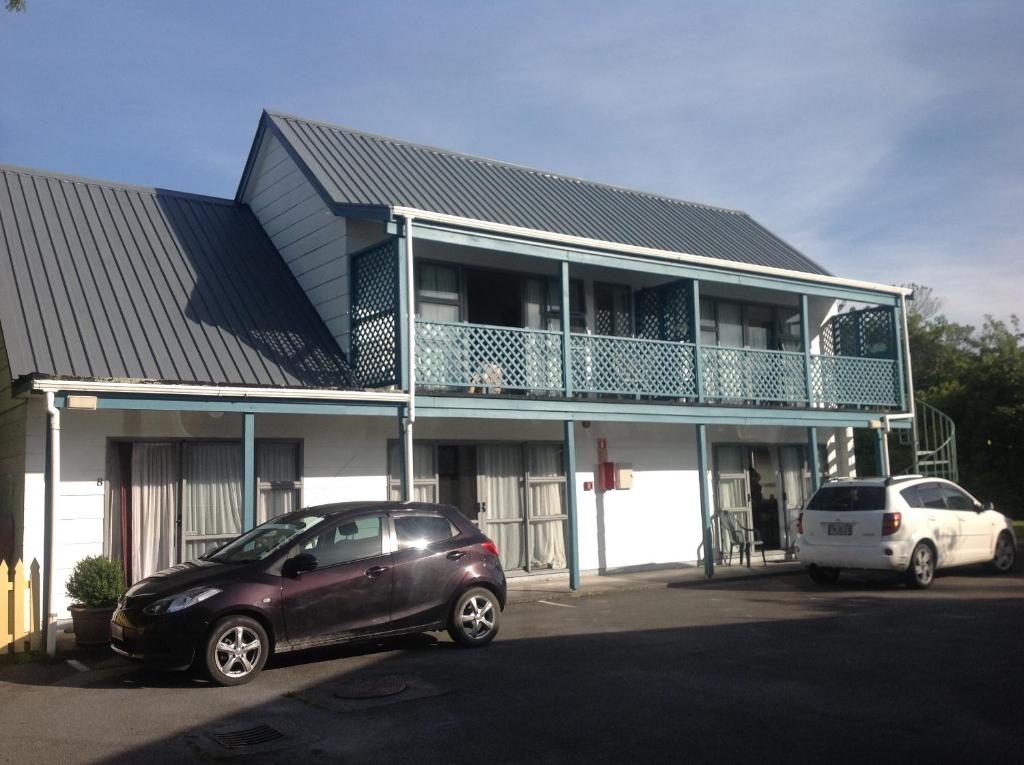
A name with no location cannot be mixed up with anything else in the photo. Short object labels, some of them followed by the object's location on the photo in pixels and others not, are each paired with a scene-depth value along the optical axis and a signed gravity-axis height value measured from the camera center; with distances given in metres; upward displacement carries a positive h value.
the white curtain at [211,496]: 13.05 +0.22
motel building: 12.38 +2.11
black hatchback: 8.45 -0.73
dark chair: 17.45 -0.69
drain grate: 6.56 -1.49
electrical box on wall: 16.92 +0.40
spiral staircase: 19.62 +0.57
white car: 13.69 -0.52
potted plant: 10.52 -0.84
